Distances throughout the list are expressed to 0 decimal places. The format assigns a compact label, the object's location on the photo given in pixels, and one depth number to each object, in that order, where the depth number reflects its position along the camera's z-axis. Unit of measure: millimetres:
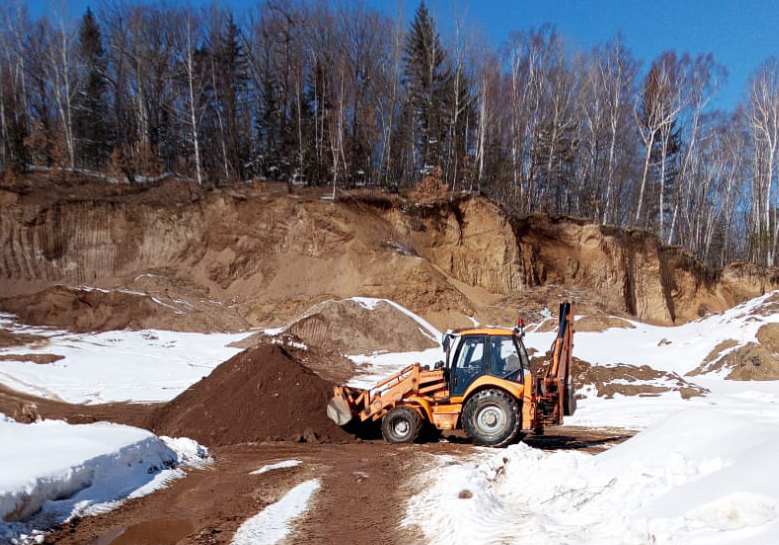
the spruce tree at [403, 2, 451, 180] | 38094
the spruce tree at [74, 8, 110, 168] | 40750
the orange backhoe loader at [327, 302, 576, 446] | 9633
